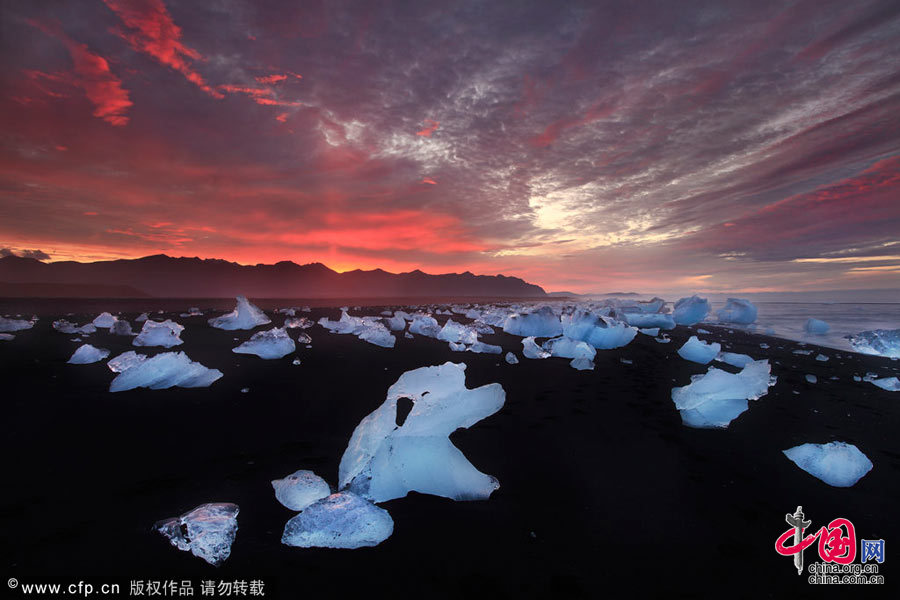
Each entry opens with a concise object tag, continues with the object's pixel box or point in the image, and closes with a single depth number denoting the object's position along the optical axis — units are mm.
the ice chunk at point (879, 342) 7184
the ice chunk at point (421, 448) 1946
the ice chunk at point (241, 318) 8453
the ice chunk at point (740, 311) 13938
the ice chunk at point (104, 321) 8656
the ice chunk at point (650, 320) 10312
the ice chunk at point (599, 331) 6941
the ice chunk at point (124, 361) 3969
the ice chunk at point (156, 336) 5879
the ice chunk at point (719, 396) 3010
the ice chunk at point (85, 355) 4484
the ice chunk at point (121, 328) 7309
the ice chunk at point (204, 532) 1423
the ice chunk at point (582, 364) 5047
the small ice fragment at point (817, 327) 10930
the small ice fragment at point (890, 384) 4287
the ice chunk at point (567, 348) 5614
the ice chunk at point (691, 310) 12372
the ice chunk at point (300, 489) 1803
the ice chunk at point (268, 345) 5229
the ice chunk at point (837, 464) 2156
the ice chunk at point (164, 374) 3455
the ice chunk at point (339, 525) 1537
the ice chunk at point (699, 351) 5723
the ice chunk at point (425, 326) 8281
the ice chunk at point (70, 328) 7363
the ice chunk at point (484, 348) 6199
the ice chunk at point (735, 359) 5539
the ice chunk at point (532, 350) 5848
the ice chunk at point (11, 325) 7352
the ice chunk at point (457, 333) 7121
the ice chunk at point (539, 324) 8750
